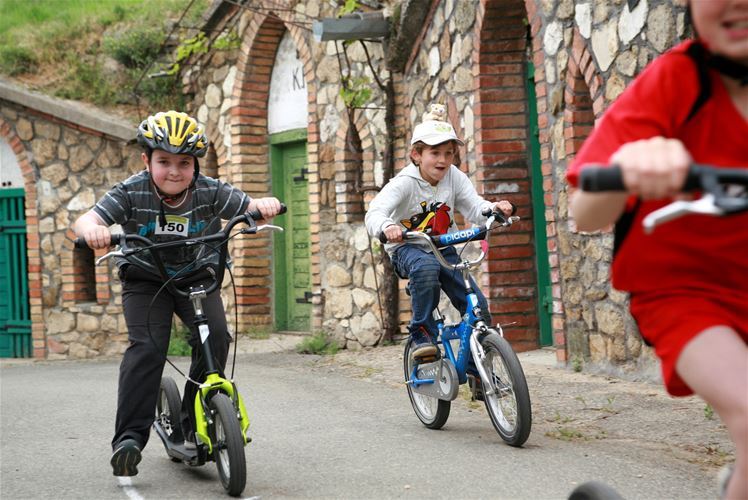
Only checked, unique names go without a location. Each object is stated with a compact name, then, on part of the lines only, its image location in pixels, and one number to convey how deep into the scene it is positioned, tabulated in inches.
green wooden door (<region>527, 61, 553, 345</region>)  422.3
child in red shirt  101.9
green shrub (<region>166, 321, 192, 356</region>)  572.1
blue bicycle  238.8
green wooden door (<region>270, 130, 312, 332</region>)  603.8
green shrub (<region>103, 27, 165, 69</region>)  684.7
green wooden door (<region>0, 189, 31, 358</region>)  677.9
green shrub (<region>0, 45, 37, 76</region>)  709.3
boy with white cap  267.3
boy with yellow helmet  217.9
